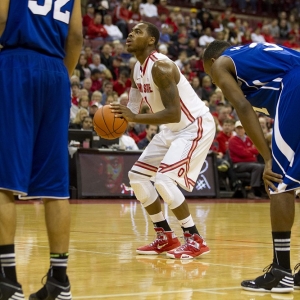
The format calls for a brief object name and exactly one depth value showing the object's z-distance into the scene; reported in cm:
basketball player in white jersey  616
